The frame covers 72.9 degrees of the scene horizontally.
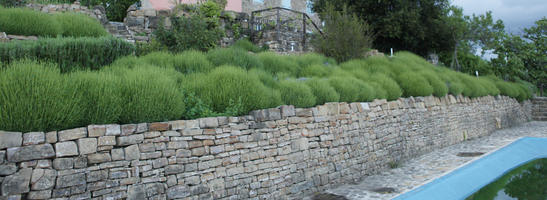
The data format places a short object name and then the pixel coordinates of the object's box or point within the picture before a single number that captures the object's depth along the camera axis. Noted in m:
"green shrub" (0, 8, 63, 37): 7.90
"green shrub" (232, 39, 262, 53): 12.39
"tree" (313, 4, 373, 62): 12.18
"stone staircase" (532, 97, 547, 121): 20.02
